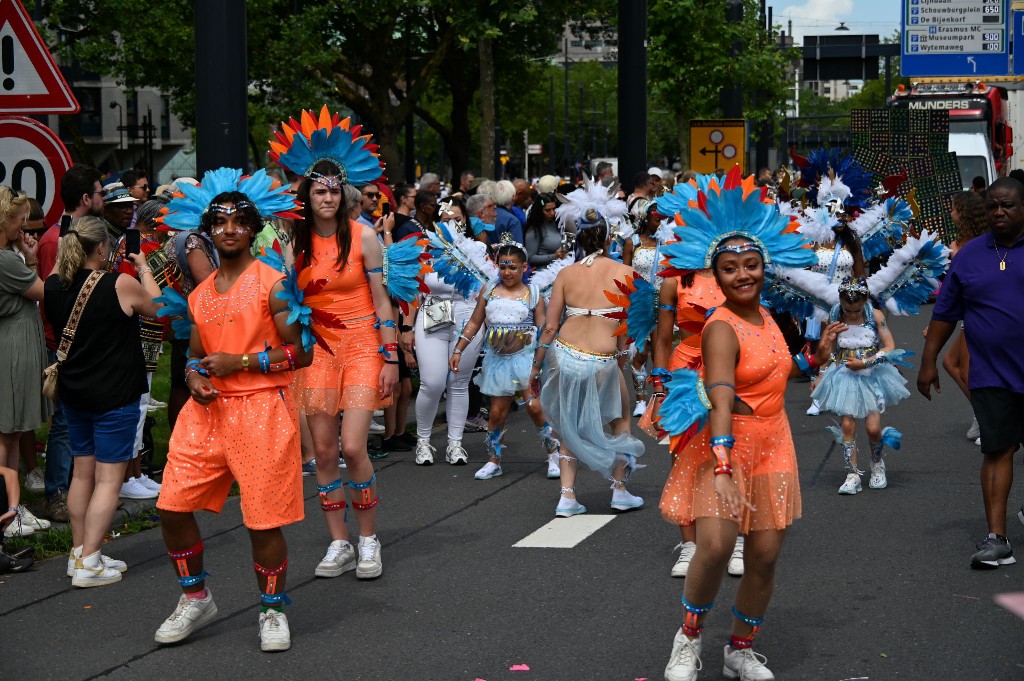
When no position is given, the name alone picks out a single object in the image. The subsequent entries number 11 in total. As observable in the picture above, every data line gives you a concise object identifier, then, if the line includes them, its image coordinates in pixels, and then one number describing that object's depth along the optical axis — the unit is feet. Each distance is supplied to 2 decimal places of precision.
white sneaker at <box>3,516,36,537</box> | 26.99
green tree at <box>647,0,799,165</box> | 75.51
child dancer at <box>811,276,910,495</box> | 31.53
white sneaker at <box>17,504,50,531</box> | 27.50
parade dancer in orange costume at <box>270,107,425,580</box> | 23.93
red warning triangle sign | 25.07
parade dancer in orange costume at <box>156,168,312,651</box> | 19.88
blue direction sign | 110.73
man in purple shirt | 24.17
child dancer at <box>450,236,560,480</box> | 33.78
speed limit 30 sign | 24.41
